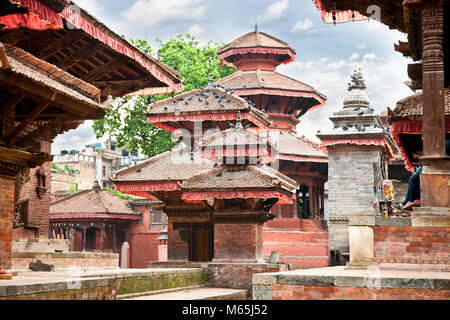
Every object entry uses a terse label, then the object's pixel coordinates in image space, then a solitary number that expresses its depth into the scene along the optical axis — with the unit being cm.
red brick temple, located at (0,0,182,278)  1088
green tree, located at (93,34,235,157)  4012
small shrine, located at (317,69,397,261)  2566
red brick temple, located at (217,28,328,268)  2953
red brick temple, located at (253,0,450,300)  919
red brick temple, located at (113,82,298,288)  2223
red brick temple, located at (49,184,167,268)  3678
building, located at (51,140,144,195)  6569
